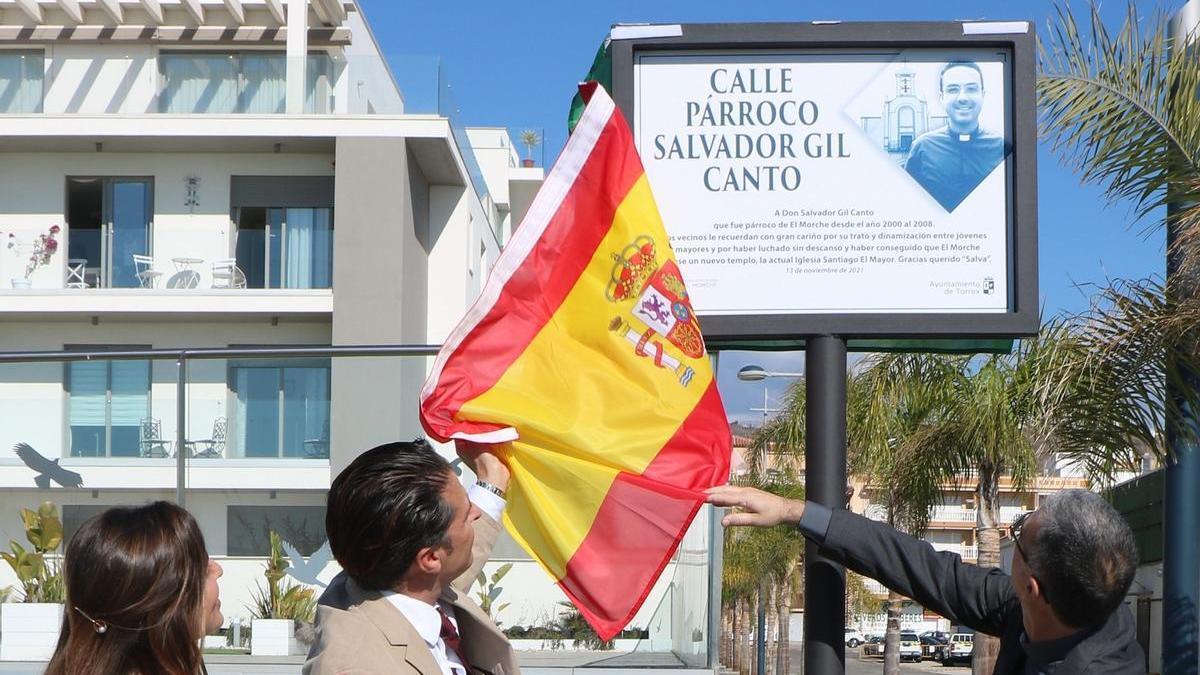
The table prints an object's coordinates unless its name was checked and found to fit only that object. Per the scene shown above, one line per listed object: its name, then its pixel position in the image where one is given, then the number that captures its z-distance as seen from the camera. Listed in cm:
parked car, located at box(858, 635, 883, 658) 9944
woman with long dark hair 259
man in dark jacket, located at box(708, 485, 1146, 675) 285
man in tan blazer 278
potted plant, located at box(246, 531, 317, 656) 599
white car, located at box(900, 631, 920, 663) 8875
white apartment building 3556
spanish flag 375
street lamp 2402
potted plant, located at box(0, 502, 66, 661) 608
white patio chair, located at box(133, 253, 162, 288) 3538
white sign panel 395
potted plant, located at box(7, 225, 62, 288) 3603
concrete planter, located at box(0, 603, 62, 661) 606
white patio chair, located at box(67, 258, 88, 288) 3578
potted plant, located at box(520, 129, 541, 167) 5338
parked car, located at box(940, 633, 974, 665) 8512
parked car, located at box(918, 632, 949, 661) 8688
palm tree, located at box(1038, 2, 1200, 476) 650
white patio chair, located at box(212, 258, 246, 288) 3531
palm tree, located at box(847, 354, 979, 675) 2059
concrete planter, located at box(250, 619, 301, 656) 604
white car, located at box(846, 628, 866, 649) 9894
